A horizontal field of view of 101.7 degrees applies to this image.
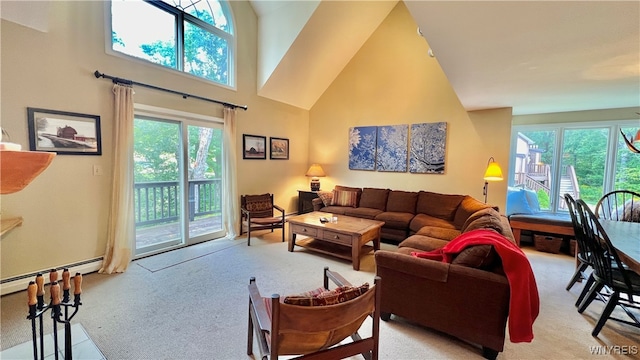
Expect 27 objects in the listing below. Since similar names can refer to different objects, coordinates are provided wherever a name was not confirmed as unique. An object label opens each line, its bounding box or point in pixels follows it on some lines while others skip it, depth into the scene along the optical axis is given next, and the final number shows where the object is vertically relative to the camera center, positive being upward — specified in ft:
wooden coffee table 10.83 -2.90
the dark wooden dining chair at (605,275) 6.31 -2.67
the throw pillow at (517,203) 14.18 -1.74
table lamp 18.84 -0.45
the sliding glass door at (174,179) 11.61 -0.71
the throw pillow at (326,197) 16.81 -1.90
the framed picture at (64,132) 8.50 +1.04
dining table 5.69 -1.76
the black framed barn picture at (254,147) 15.54 +1.21
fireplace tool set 3.71 -2.07
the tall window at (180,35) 10.64 +6.06
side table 18.58 -2.38
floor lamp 12.36 -0.07
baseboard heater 8.20 -3.88
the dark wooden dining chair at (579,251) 8.00 -2.47
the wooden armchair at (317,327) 3.78 -2.54
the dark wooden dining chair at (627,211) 10.93 -1.62
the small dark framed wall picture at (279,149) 17.37 +1.25
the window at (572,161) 13.89 +0.69
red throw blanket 5.41 -2.52
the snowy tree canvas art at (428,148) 15.42 +1.36
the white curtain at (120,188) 10.07 -0.97
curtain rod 9.71 +3.29
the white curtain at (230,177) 14.23 -0.63
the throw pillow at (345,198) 16.40 -1.92
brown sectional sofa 5.78 -2.91
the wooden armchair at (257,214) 13.88 -2.74
